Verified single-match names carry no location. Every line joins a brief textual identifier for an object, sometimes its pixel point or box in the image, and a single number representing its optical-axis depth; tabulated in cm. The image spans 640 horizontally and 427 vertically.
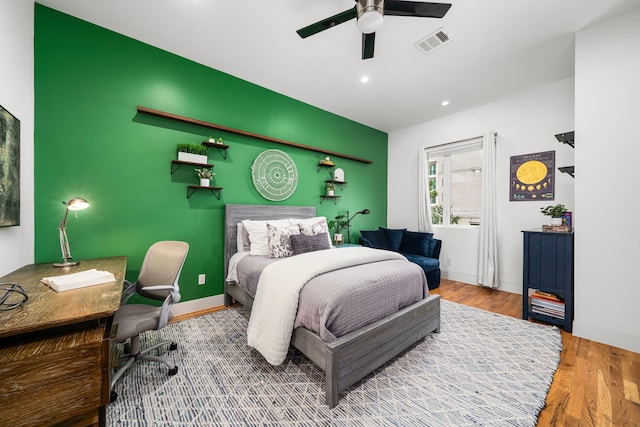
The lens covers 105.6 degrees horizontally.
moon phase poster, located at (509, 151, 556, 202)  331
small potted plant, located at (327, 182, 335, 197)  412
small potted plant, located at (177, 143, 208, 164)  269
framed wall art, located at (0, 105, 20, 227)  156
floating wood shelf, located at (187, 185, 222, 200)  281
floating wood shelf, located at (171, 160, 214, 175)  268
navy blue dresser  244
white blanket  173
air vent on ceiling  235
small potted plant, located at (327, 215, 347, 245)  419
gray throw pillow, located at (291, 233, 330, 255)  277
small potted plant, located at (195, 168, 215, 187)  279
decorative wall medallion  337
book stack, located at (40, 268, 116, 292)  138
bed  149
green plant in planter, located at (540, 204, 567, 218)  275
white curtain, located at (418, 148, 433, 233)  449
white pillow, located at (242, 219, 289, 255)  288
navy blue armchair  373
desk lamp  193
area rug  142
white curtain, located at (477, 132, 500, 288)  372
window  414
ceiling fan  167
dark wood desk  90
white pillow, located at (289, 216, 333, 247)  317
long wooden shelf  256
